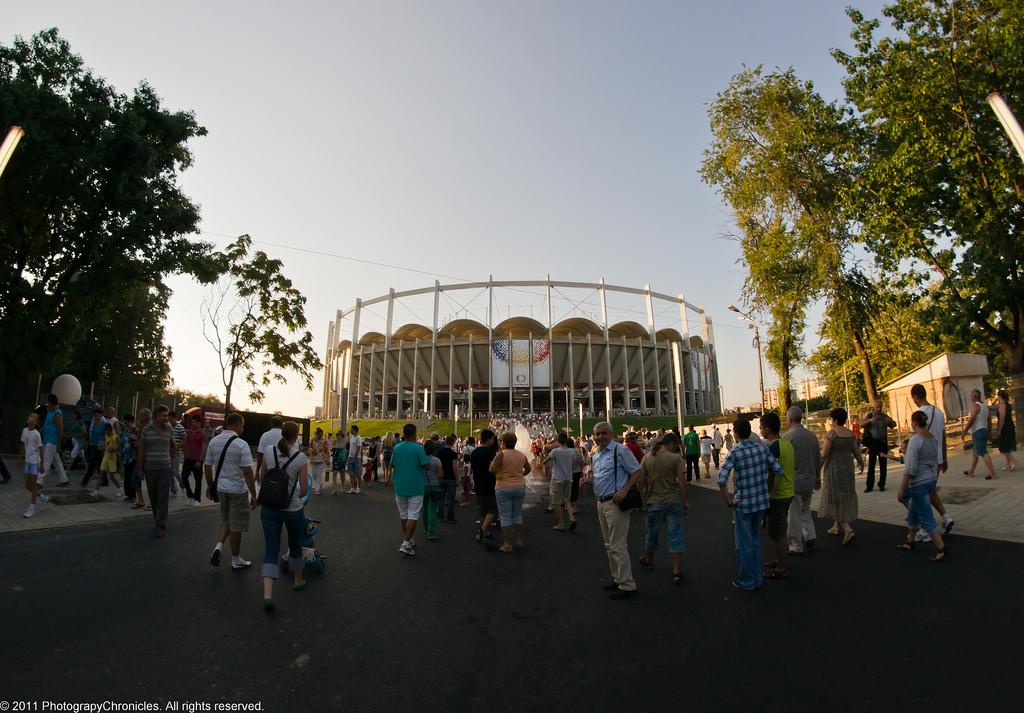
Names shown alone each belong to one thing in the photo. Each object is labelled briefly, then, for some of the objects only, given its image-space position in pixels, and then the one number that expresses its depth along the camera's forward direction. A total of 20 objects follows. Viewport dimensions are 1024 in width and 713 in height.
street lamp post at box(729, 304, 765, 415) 32.22
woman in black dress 11.20
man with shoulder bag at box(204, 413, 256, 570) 6.45
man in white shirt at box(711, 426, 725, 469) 21.12
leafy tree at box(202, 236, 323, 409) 23.30
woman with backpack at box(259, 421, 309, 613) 5.25
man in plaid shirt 5.52
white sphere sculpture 18.83
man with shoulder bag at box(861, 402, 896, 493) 11.42
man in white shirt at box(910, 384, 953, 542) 7.92
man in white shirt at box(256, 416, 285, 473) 6.02
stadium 57.81
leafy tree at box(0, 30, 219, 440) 16.23
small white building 19.69
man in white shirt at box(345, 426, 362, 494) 16.44
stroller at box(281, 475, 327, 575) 6.05
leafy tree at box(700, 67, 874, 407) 18.53
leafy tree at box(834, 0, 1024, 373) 14.30
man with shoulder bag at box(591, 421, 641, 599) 5.46
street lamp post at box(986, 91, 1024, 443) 9.24
